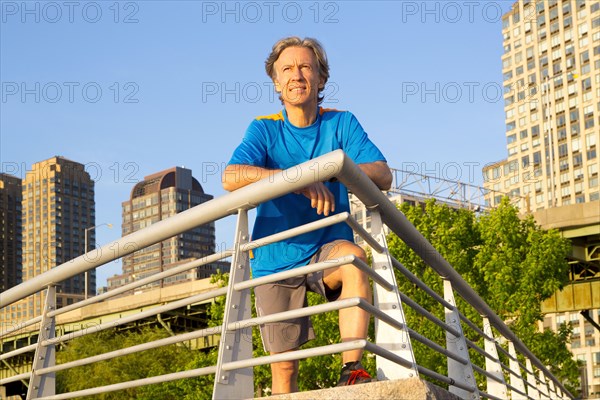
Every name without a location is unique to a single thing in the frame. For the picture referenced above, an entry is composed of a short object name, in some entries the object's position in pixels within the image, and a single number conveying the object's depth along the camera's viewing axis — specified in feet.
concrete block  11.41
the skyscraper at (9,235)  640.17
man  14.20
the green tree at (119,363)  139.50
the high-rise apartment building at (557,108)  459.32
